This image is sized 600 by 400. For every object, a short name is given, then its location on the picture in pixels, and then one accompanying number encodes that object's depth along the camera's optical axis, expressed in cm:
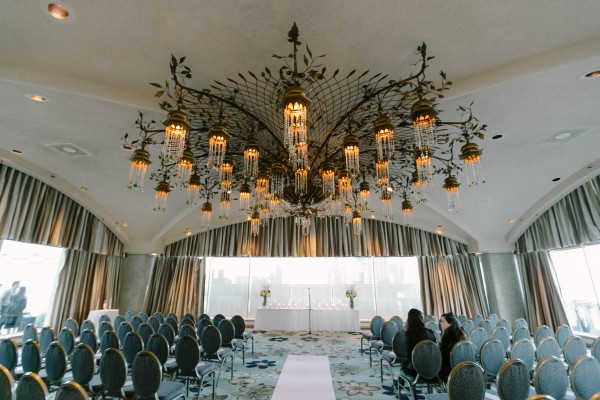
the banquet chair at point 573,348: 352
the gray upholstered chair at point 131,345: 385
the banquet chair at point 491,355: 353
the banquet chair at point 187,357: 357
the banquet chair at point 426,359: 326
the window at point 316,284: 1070
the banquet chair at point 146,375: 280
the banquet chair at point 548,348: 357
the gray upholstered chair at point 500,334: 450
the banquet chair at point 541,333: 459
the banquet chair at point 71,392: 191
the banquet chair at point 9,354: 341
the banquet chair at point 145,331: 468
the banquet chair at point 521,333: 454
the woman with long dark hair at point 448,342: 343
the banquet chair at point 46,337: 432
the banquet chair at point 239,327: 616
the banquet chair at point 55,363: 325
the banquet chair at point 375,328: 614
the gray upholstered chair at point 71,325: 532
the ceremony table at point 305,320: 947
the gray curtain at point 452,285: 1007
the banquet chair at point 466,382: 240
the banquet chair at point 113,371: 288
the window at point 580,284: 739
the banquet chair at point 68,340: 427
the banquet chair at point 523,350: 355
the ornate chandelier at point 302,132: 306
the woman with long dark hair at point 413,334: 370
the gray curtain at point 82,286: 768
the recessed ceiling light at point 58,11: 267
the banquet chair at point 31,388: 207
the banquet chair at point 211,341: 437
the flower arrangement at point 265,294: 1023
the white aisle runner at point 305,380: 400
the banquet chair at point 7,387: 213
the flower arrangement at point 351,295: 990
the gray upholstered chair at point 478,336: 442
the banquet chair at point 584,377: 260
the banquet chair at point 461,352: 322
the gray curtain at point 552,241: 699
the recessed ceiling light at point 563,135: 508
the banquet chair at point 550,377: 256
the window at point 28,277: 665
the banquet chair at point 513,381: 249
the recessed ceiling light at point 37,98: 400
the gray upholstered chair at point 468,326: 552
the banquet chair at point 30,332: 443
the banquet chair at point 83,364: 309
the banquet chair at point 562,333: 446
